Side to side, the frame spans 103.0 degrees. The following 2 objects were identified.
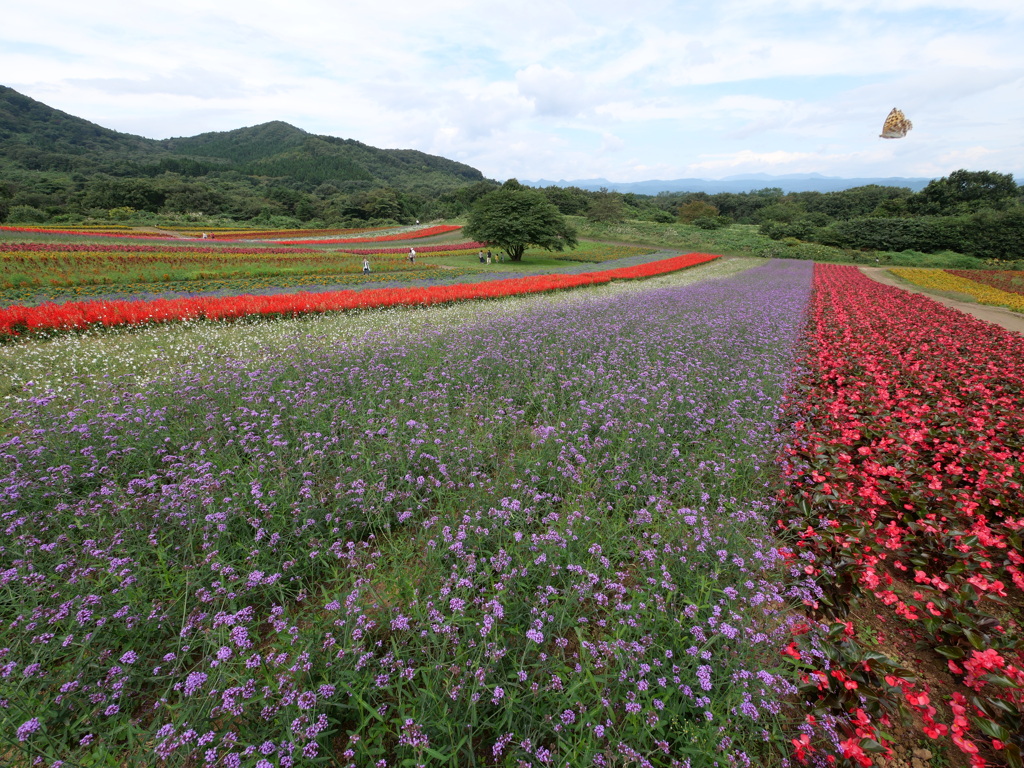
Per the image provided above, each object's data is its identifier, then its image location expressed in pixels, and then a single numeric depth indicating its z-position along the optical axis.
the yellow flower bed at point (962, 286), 18.86
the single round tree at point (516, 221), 31.23
